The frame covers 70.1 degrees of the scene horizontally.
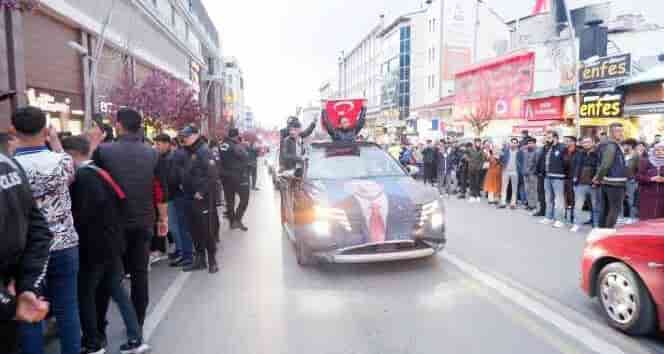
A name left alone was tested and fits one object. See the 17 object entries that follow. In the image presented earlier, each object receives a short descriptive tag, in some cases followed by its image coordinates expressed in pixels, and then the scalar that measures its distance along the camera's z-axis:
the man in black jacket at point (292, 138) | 10.98
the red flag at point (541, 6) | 30.90
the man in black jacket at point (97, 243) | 3.62
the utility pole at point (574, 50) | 16.02
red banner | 28.61
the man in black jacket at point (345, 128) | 11.77
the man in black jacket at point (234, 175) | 9.16
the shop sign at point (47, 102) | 14.15
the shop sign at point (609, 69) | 18.08
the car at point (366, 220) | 5.63
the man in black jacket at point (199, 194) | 6.17
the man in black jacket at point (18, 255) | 2.11
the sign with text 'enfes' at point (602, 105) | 17.58
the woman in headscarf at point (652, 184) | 8.30
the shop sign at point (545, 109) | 23.53
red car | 3.77
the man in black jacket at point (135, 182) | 3.93
